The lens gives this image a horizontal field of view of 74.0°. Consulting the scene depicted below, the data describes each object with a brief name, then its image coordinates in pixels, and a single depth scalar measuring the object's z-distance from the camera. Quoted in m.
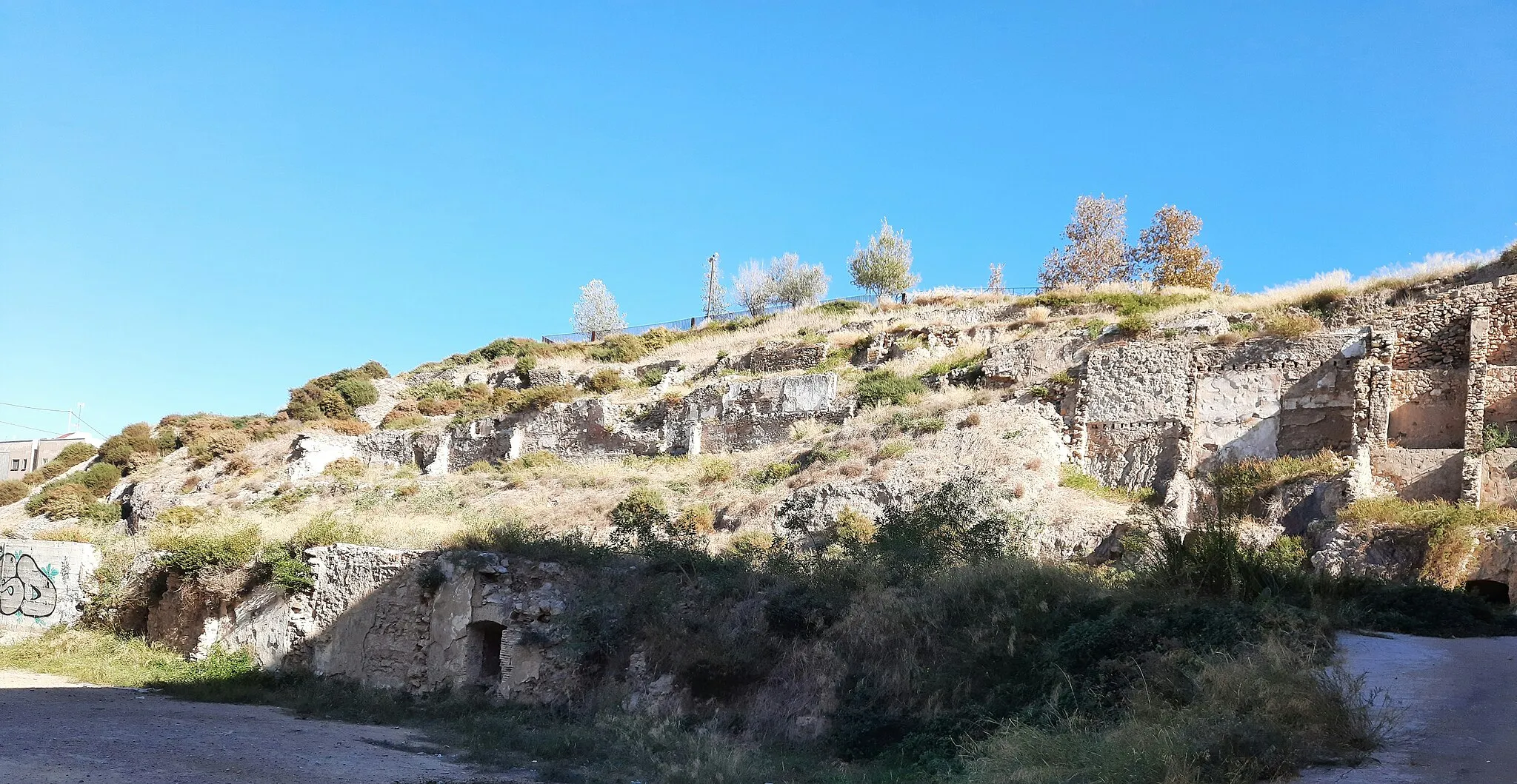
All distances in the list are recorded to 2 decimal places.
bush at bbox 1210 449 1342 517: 20.53
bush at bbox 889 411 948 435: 25.06
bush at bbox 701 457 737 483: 26.22
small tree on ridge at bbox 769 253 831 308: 59.75
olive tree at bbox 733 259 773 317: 60.50
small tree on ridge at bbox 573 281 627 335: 65.31
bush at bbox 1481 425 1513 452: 20.02
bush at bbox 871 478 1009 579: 14.63
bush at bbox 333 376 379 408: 46.47
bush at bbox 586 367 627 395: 38.53
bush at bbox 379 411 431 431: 39.94
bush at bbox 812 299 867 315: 46.42
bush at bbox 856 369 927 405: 28.66
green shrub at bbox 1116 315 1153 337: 27.86
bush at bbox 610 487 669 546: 17.81
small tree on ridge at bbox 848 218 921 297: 54.81
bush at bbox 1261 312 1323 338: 24.08
